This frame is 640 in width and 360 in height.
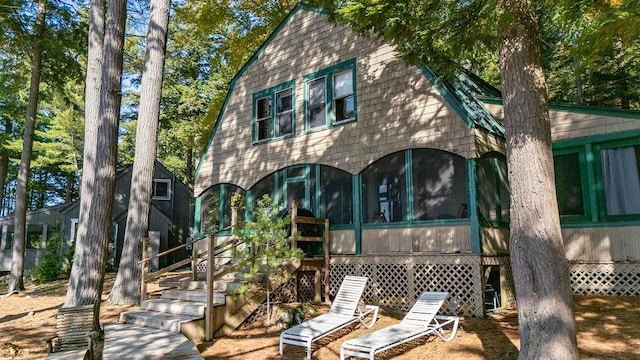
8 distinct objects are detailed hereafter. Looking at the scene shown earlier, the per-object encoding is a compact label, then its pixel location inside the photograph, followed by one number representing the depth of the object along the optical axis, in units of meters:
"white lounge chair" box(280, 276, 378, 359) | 7.14
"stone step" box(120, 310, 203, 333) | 8.02
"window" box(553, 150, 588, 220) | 10.22
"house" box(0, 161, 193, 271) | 22.17
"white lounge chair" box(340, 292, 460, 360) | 6.26
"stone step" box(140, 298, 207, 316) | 8.52
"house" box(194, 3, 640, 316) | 9.38
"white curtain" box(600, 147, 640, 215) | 9.49
